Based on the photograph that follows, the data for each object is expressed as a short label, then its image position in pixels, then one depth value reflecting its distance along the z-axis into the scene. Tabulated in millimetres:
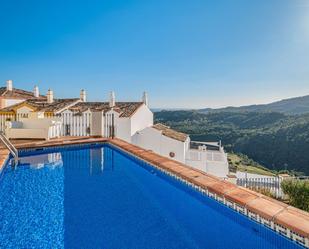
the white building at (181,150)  12361
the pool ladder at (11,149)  5816
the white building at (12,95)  13505
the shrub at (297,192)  8286
